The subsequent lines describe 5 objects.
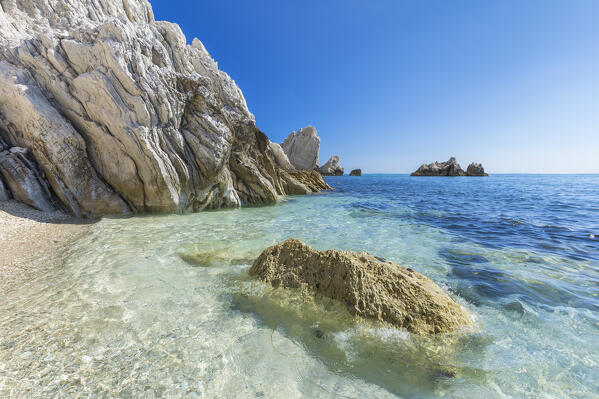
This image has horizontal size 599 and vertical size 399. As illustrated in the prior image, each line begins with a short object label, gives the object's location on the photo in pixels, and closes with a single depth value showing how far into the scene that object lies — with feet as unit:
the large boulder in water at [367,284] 12.42
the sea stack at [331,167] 320.29
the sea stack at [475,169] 302.45
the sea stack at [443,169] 300.73
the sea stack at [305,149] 282.56
